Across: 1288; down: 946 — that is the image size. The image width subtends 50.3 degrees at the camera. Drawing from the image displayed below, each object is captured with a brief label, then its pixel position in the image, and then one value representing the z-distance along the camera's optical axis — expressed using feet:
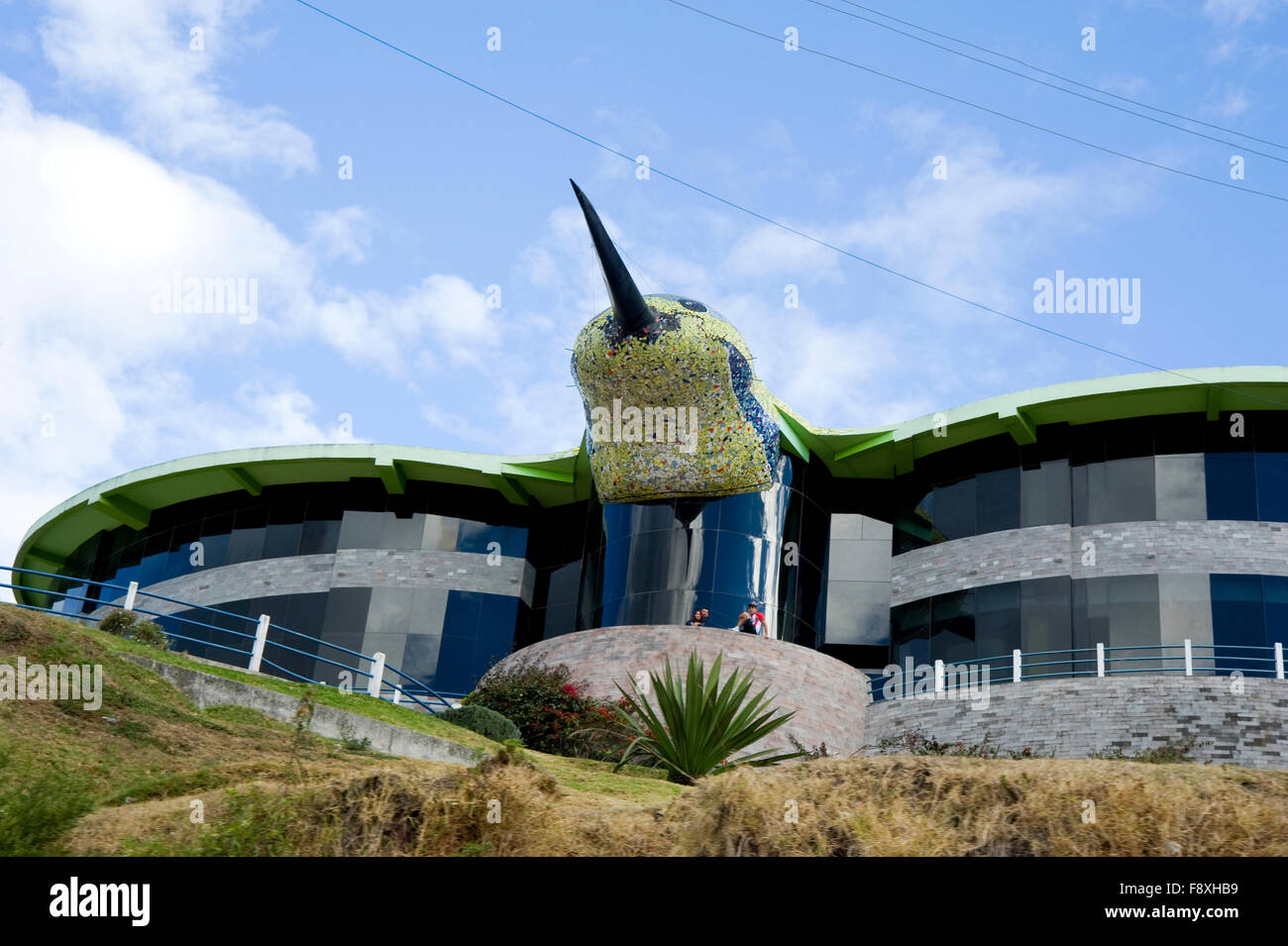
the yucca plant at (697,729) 48.08
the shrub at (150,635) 67.28
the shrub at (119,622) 70.28
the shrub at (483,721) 64.64
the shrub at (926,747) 70.64
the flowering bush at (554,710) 67.41
